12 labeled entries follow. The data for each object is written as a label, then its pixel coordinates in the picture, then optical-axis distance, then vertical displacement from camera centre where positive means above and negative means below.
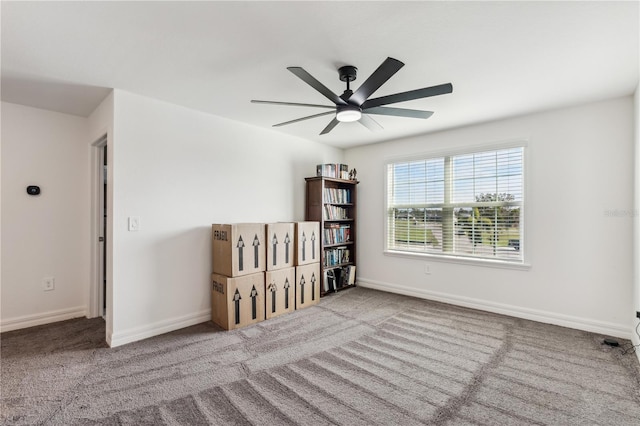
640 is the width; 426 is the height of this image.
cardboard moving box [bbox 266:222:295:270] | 3.47 -0.40
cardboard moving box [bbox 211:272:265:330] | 3.09 -0.95
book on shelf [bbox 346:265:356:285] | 4.70 -0.98
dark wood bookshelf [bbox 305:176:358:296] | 4.36 -0.10
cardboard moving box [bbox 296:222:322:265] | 3.81 -0.40
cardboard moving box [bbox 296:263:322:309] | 3.78 -0.95
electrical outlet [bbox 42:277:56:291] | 3.23 -0.78
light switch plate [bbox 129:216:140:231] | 2.82 -0.10
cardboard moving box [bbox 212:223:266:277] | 3.11 -0.39
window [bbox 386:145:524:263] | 3.57 +0.11
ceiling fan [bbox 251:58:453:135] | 1.88 +0.87
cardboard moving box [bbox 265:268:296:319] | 3.42 -0.95
